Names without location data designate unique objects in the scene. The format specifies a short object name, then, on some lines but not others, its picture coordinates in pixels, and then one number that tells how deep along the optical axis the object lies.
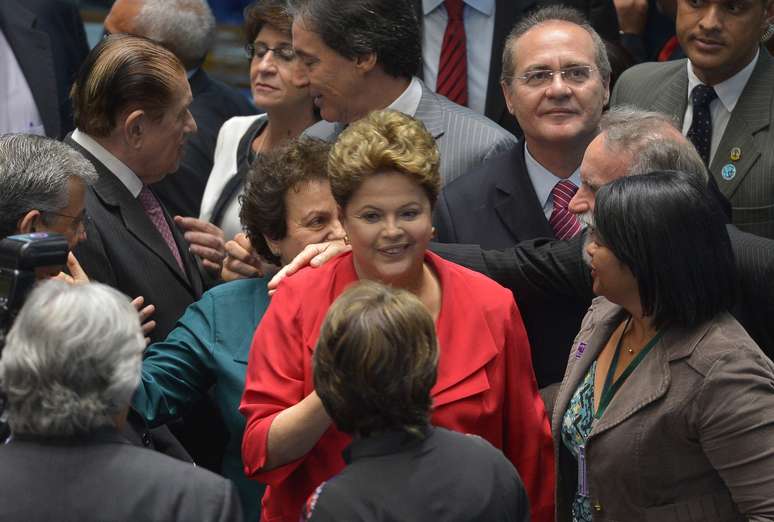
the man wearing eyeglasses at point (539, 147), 8.87
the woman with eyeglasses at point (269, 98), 11.30
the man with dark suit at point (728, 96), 9.30
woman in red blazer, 6.81
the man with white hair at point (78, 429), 5.20
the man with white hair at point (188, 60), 11.76
